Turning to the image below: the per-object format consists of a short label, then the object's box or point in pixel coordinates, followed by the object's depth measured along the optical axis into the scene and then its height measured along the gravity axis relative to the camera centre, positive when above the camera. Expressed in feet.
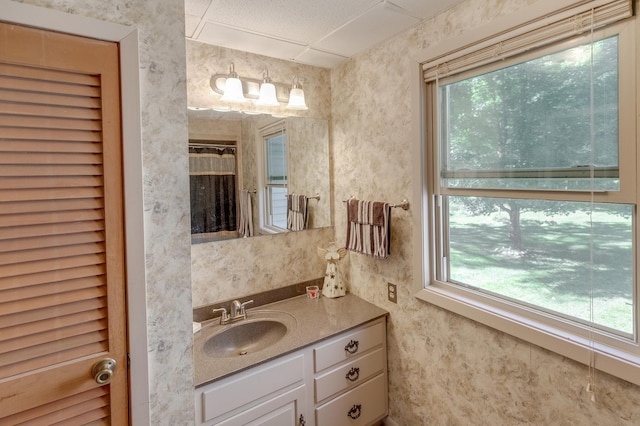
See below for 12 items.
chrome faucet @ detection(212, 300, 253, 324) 5.78 -1.95
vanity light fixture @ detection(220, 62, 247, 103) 5.69 +2.31
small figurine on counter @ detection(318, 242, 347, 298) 6.82 -1.53
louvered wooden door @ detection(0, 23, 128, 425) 2.77 -0.15
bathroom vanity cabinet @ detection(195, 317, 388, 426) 4.37 -2.92
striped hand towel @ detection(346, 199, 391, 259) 5.82 -0.41
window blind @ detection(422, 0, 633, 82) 3.34 +2.19
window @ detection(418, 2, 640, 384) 3.45 +0.14
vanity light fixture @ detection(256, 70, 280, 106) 6.09 +2.34
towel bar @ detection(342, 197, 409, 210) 5.68 +0.04
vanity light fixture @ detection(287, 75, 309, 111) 6.42 +2.37
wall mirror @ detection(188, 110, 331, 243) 5.75 +0.74
